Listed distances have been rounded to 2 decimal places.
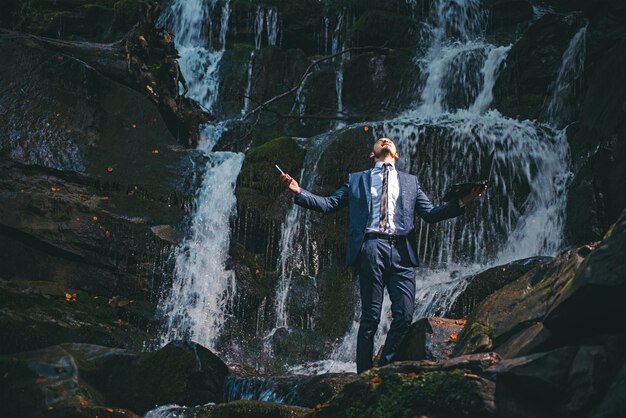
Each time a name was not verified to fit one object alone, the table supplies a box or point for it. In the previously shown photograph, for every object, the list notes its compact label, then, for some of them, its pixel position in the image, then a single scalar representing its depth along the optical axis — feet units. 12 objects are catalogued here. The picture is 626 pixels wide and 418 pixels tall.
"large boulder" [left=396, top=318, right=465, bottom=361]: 24.79
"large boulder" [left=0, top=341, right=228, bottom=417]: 27.02
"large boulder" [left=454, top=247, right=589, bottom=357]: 21.44
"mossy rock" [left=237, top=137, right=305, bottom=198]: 45.93
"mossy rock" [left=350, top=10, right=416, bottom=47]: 68.44
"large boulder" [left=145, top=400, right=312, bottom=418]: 24.40
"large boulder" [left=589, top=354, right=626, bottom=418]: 16.44
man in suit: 24.26
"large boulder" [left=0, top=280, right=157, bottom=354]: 33.27
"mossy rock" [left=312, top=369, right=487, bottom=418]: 19.20
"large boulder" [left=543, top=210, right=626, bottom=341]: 17.98
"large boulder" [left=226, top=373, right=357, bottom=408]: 26.48
